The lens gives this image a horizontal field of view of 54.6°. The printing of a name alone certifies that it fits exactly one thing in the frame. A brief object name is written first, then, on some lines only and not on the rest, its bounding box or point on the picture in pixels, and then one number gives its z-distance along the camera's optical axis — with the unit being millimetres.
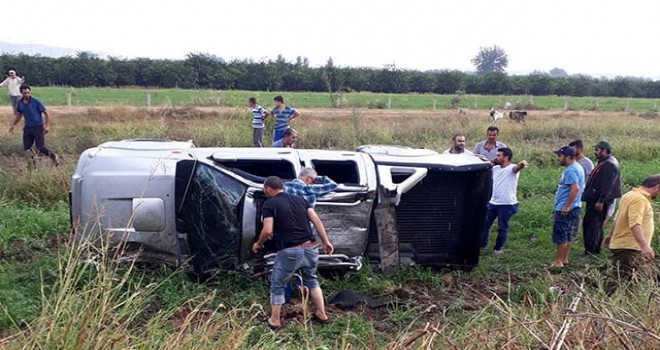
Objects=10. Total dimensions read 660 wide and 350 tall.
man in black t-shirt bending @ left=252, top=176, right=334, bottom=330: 5258
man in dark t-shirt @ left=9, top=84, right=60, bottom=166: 10820
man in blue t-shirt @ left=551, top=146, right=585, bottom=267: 7055
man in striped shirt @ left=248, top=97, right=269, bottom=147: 13320
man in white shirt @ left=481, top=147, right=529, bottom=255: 7578
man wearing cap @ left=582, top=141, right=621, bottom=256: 7395
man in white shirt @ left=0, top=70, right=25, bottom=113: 16891
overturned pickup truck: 5887
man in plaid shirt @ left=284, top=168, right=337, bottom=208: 5625
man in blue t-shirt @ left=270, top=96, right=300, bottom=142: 11945
